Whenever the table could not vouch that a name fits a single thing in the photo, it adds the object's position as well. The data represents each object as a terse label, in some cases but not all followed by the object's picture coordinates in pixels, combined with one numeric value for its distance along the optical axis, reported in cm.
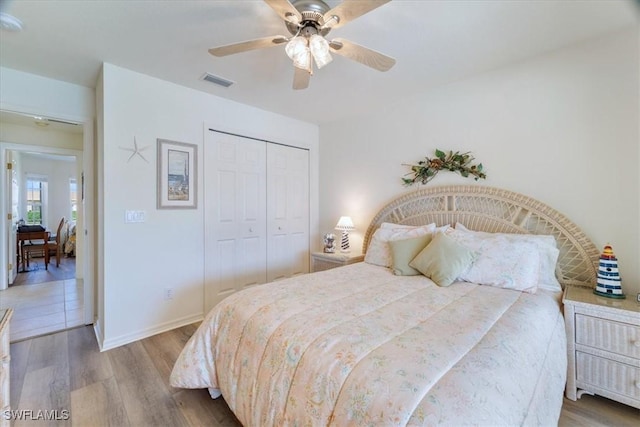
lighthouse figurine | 182
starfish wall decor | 254
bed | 92
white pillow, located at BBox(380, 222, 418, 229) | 287
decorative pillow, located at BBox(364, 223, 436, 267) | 261
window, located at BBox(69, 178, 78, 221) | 748
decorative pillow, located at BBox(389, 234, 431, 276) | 229
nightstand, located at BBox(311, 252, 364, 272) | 325
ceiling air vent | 263
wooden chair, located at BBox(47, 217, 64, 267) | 543
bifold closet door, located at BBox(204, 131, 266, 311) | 312
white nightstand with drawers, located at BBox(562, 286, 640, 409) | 161
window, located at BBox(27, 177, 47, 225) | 691
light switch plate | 253
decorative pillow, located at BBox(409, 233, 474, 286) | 205
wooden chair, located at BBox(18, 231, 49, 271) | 516
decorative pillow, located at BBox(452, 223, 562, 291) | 202
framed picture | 273
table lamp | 350
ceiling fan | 139
